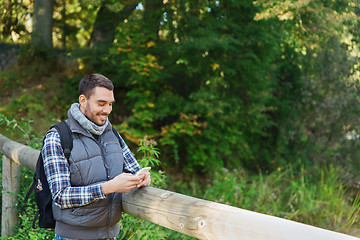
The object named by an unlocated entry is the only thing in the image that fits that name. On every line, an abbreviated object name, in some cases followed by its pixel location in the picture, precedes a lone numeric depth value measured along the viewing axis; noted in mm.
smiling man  2002
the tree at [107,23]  9703
